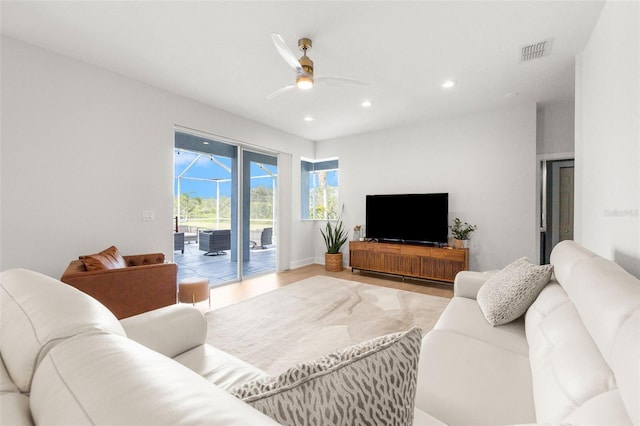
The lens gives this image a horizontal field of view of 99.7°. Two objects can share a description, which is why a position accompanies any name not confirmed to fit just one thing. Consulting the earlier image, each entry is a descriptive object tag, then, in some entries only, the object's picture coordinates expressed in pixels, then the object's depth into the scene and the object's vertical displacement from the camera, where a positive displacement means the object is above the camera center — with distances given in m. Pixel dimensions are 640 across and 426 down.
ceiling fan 2.23 +1.23
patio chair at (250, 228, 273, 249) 5.13 -0.53
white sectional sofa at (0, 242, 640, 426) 0.43 -0.36
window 5.84 +0.49
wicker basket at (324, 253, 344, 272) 5.17 -0.99
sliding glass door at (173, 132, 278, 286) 4.21 +0.07
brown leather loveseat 2.12 -0.61
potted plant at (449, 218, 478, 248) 4.09 -0.32
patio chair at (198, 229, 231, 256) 4.57 -0.52
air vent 2.45 +1.52
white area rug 2.22 -1.13
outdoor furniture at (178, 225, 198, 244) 4.47 -0.40
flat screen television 4.29 -0.12
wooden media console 3.99 -0.79
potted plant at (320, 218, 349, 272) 5.20 -0.64
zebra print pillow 0.47 -0.33
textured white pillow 1.51 -0.47
